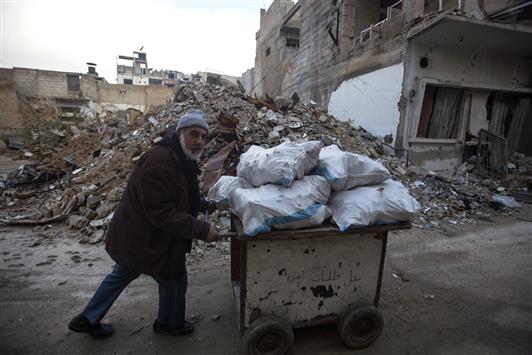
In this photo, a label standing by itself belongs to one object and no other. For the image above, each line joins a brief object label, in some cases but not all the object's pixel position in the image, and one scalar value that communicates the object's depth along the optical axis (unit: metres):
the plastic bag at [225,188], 2.27
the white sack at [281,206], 1.79
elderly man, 1.93
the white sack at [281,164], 1.97
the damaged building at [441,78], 6.88
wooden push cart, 1.92
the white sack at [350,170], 2.09
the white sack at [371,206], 1.92
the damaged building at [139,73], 46.72
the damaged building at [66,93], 19.83
